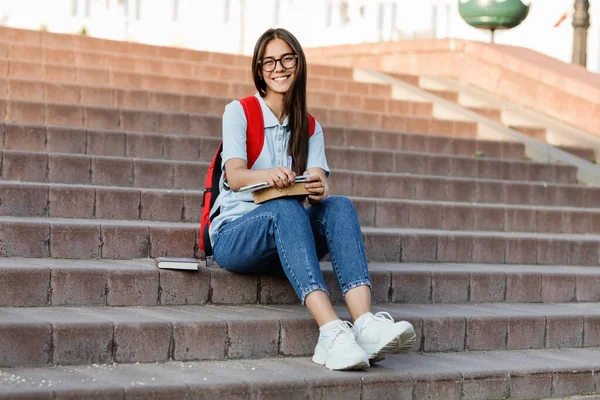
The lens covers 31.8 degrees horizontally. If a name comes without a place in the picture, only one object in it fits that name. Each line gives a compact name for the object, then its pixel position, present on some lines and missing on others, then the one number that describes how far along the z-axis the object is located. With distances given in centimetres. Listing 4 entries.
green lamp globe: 1149
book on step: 475
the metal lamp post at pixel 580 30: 1141
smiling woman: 427
